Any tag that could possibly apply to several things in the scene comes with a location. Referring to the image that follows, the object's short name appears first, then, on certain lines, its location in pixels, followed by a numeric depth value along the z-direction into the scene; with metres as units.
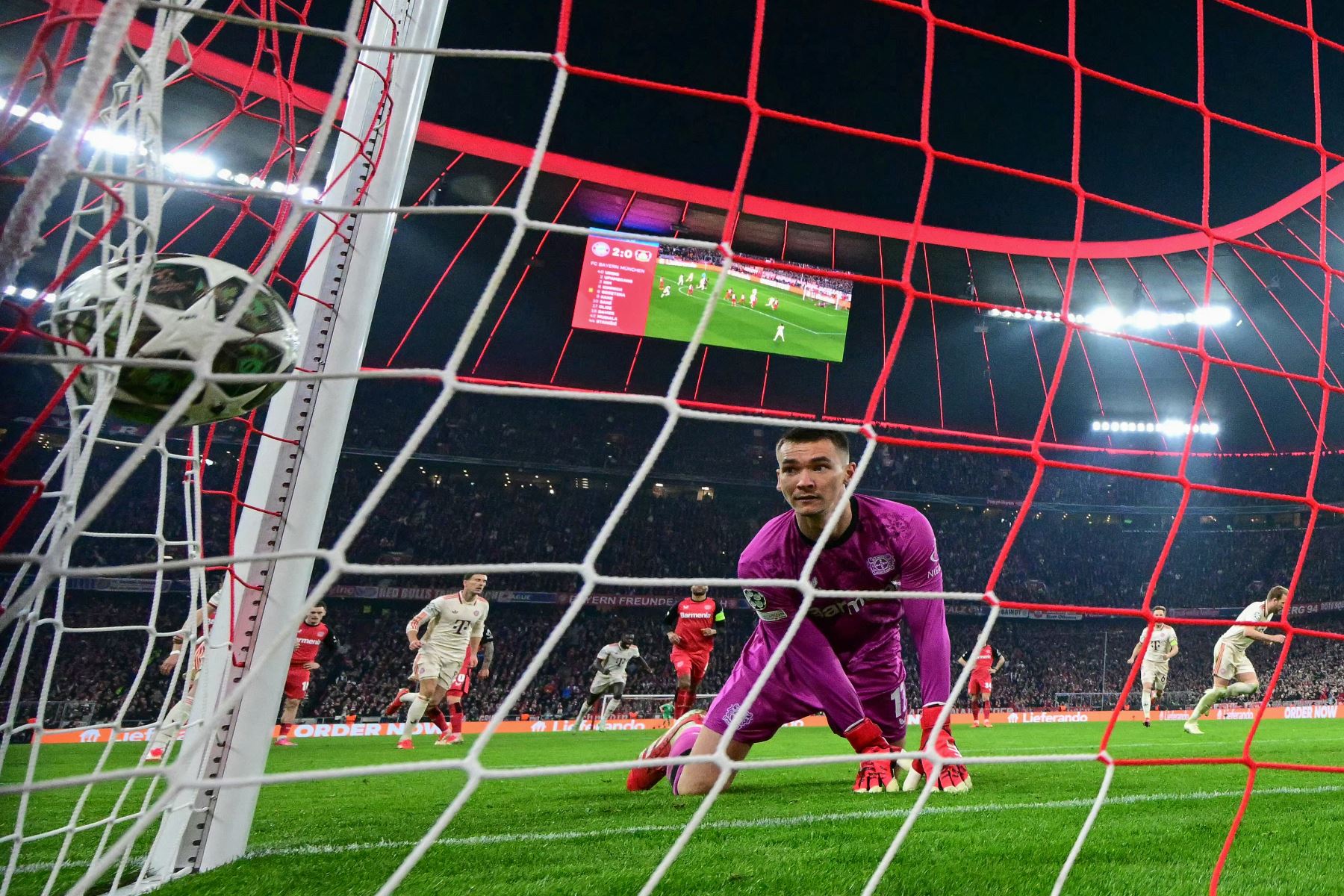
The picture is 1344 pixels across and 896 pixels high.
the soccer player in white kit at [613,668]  10.95
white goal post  2.17
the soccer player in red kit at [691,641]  8.86
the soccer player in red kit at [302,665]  8.44
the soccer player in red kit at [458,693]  8.31
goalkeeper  3.25
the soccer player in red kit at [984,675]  12.08
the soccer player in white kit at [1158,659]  10.88
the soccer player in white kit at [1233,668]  8.57
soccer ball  1.71
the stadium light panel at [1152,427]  23.59
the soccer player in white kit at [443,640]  7.62
